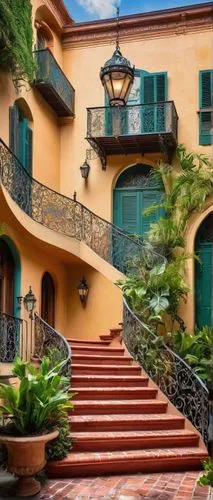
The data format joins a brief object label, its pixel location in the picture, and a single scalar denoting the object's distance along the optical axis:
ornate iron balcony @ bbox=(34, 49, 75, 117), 10.93
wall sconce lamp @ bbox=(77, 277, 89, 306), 11.35
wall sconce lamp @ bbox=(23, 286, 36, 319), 9.45
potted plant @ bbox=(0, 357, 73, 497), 5.04
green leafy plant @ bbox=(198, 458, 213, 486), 3.33
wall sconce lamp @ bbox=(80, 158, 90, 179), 12.16
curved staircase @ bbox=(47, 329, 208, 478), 5.80
